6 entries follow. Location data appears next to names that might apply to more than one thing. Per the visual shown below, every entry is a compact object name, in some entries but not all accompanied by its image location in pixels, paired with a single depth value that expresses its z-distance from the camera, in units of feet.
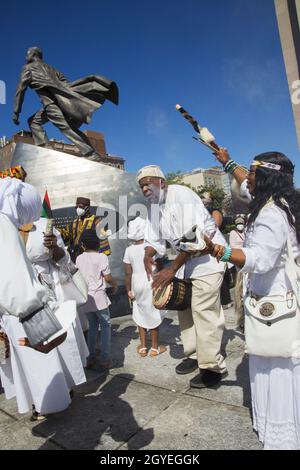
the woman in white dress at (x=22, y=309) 4.83
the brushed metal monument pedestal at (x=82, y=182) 22.59
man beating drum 10.06
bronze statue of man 27.89
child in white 13.80
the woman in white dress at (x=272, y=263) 6.31
